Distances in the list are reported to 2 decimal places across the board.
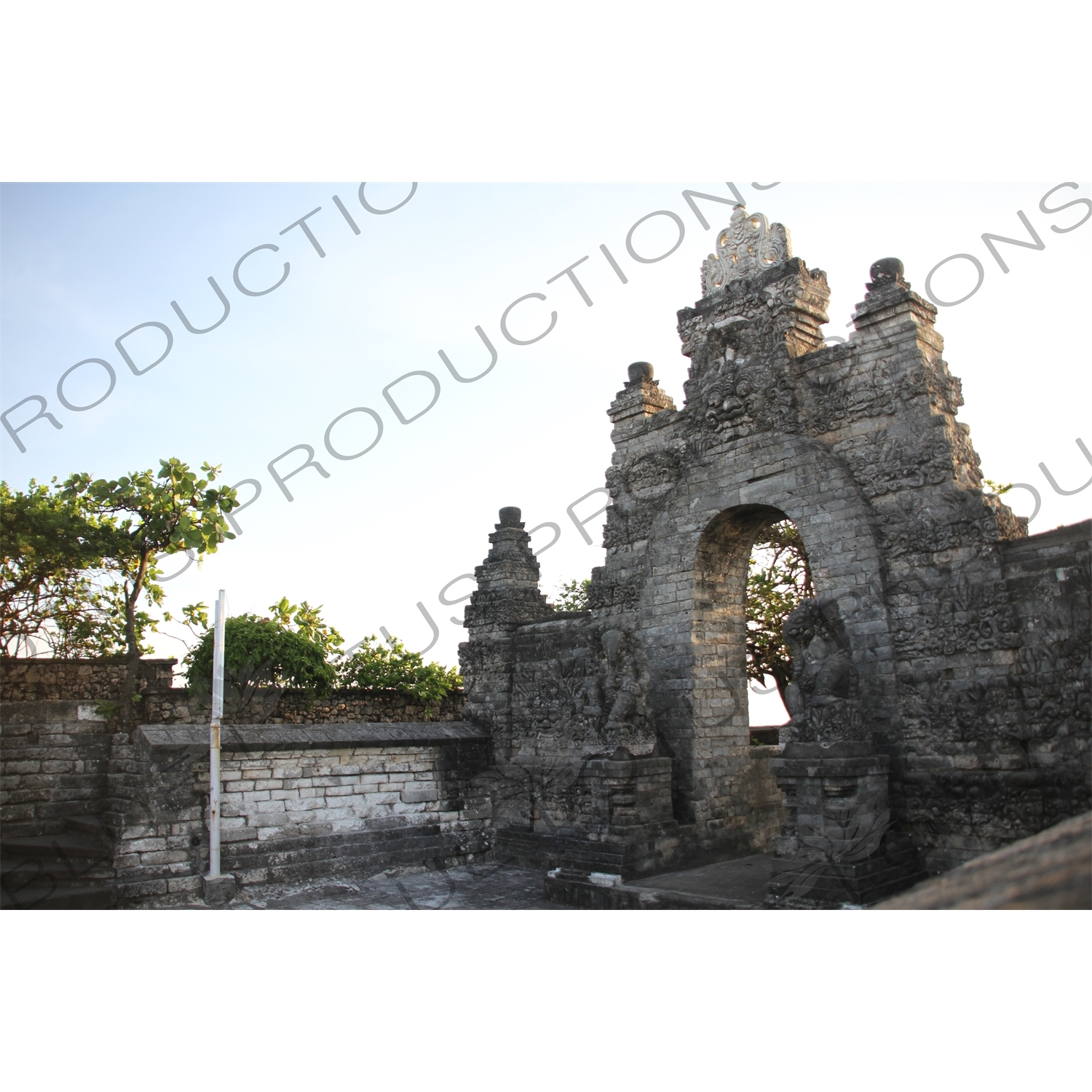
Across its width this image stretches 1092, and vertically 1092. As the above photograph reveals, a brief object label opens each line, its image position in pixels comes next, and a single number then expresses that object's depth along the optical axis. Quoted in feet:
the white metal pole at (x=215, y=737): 24.02
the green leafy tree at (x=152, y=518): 28.32
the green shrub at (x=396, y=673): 43.91
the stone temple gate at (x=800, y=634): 21.40
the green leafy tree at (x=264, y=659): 33.68
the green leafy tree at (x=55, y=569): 28.86
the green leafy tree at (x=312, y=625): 43.88
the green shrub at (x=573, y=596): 74.28
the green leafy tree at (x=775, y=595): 55.36
